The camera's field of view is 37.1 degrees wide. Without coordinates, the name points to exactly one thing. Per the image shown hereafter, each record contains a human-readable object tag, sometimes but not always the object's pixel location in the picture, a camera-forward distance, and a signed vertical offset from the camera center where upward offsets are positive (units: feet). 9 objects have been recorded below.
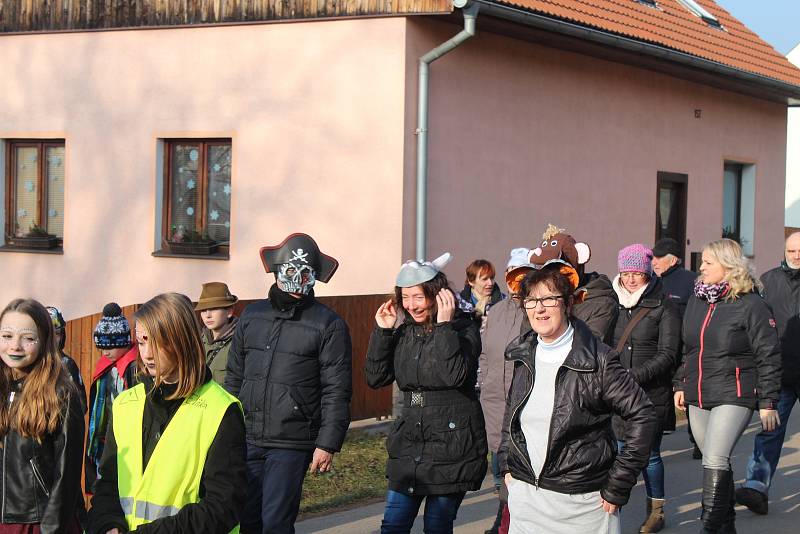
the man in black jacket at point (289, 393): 19.47 -2.52
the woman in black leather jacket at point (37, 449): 14.40 -2.61
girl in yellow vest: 12.31 -2.17
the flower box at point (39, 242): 50.90 -0.27
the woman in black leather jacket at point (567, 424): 15.57 -2.33
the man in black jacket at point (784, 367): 27.37 -2.69
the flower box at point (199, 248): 46.88 -0.33
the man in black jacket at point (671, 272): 34.30 -0.63
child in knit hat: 20.24 -2.36
